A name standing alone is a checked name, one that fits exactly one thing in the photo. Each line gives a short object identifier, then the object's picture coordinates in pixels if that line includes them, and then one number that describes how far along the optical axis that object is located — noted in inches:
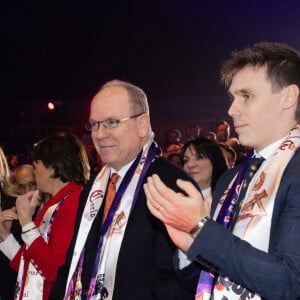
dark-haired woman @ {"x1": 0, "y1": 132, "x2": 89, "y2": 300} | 106.1
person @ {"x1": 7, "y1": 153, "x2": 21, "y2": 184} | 331.8
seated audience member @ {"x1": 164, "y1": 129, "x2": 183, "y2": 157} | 318.0
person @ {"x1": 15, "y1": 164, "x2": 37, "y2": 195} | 175.5
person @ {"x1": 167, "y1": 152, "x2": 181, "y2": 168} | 208.5
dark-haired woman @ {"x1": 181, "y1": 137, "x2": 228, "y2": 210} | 149.1
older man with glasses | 83.6
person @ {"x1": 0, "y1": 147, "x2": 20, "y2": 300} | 130.3
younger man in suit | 51.7
